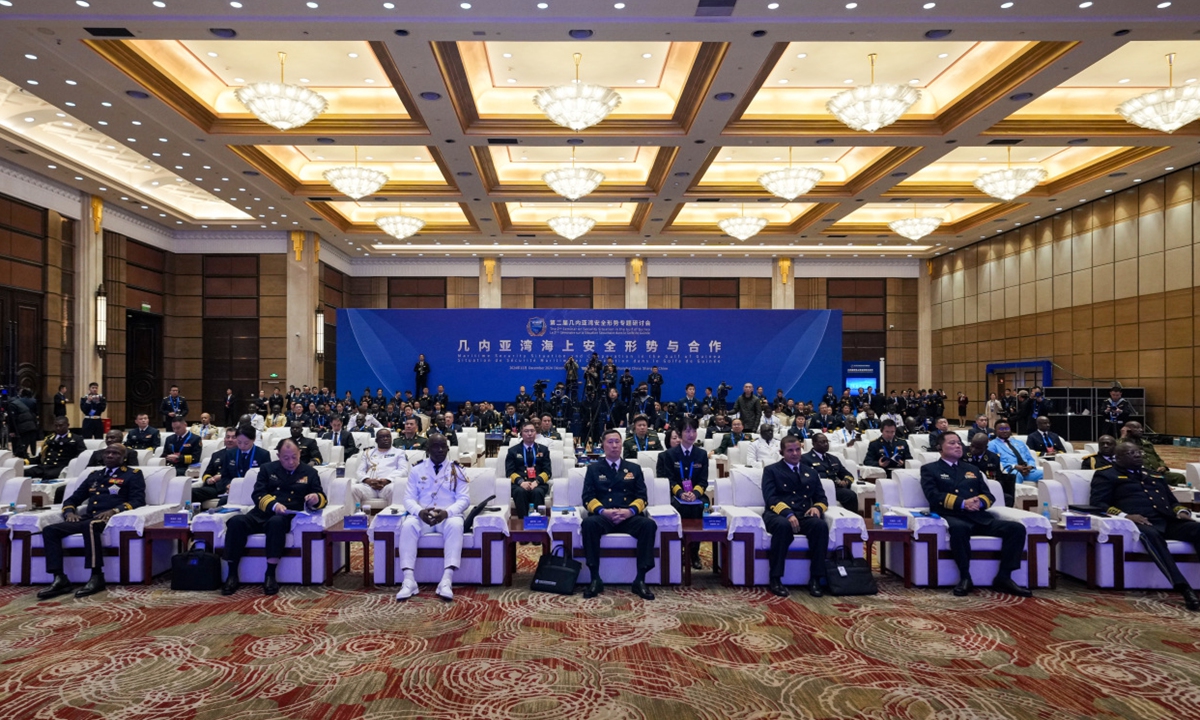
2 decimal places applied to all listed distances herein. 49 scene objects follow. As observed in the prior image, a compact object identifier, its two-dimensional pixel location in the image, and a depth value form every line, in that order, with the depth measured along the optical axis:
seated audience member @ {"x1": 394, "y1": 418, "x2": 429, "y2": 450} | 8.39
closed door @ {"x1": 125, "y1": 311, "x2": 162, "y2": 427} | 18.22
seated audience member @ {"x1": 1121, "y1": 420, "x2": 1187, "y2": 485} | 6.32
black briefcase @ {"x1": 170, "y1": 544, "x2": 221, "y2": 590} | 4.96
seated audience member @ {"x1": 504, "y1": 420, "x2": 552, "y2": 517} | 6.47
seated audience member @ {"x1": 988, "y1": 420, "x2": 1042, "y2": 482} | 7.24
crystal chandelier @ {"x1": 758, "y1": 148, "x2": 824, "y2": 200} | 12.92
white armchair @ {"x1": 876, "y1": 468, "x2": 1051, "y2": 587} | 4.97
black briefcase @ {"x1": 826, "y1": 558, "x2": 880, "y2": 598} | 4.84
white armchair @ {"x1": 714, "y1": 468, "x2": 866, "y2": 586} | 5.00
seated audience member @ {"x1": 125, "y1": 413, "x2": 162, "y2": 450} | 8.45
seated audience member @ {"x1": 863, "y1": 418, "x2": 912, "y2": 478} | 7.76
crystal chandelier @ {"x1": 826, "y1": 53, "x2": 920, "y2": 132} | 9.27
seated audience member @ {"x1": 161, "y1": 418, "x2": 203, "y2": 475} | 7.70
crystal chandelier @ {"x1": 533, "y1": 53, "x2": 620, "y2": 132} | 9.33
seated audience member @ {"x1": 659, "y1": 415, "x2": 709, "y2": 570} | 5.79
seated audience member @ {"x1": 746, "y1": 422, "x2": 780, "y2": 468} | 7.88
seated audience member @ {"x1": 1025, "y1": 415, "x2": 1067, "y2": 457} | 8.68
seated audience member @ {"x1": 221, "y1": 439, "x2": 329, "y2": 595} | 4.96
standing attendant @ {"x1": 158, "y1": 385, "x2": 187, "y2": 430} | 13.30
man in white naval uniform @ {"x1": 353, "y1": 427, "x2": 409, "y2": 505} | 6.72
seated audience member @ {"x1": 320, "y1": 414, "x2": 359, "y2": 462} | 9.02
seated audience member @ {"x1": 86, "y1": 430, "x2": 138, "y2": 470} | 5.54
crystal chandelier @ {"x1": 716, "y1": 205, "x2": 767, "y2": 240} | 16.58
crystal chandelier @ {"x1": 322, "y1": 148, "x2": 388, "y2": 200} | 12.67
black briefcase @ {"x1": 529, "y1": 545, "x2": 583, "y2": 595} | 4.88
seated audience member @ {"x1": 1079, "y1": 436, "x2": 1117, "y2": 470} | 5.76
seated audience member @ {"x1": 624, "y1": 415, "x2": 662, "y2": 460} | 7.46
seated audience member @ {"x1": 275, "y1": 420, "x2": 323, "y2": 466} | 7.06
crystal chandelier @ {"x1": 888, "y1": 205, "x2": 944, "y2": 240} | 16.59
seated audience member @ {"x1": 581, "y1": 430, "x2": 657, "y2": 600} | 4.93
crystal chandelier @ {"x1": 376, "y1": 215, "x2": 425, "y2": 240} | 16.22
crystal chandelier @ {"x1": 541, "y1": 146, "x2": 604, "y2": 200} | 12.60
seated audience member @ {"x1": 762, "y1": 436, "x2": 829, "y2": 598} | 4.93
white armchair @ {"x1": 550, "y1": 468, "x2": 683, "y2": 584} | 5.07
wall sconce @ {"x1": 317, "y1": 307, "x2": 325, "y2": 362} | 19.91
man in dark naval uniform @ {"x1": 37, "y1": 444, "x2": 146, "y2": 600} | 4.89
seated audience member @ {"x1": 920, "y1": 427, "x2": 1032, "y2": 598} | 4.89
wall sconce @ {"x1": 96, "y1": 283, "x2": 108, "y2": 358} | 15.43
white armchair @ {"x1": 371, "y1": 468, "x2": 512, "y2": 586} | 5.02
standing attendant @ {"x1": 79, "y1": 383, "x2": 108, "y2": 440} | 11.56
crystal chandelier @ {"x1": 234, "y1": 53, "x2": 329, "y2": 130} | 9.16
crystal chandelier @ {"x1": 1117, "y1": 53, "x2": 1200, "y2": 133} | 9.46
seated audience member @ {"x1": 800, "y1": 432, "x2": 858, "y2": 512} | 6.29
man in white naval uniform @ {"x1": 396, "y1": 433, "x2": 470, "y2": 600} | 4.85
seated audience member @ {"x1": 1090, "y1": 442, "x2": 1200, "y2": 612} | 4.79
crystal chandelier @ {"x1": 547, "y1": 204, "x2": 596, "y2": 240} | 16.23
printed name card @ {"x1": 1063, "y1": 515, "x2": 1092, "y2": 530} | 4.94
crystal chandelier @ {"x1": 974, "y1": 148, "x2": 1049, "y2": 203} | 12.88
